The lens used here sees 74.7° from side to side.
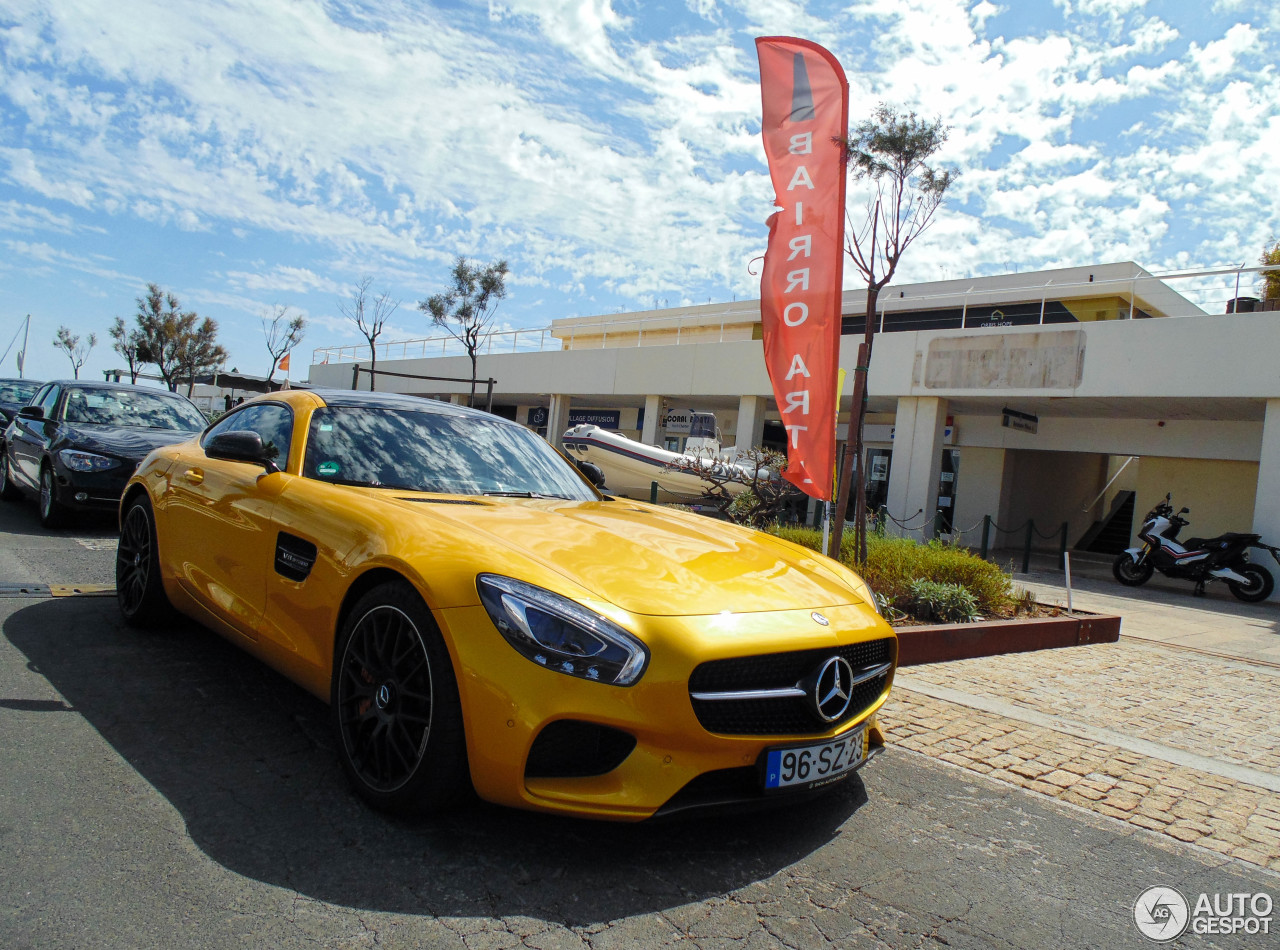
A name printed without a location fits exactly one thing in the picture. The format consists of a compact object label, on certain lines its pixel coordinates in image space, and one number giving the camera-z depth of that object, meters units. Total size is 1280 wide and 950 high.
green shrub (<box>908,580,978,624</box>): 6.92
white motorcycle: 12.82
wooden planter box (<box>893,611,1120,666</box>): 5.96
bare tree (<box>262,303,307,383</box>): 41.00
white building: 14.50
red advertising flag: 7.48
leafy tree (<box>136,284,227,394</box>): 43.38
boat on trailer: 17.06
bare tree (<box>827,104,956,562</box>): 8.45
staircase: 23.58
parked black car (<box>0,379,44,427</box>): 14.21
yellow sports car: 2.34
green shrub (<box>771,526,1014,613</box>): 7.27
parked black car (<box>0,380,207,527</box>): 8.01
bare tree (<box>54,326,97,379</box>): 56.75
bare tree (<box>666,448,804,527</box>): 12.12
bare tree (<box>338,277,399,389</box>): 31.92
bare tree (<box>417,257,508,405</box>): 26.58
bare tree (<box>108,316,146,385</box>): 43.66
